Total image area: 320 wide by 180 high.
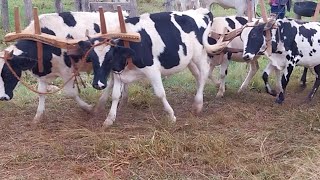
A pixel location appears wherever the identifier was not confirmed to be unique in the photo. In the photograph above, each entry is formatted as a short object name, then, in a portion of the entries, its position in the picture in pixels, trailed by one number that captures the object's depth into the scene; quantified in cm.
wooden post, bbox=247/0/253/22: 780
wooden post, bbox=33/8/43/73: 638
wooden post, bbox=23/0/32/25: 1175
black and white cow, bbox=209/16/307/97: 817
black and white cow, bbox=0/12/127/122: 655
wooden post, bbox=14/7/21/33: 652
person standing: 1088
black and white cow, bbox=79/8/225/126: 640
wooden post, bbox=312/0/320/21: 812
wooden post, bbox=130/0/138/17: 941
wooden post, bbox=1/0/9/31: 1221
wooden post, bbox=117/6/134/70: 638
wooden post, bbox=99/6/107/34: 641
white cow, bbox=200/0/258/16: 1075
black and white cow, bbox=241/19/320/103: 741
